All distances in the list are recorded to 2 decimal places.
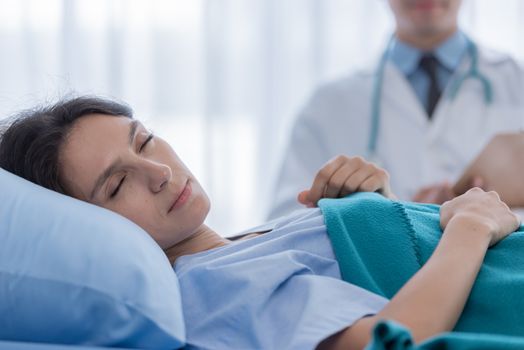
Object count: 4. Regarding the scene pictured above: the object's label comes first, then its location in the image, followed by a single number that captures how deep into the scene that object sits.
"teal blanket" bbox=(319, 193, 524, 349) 1.39
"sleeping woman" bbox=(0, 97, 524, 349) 1.36
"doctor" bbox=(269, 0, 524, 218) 2.51
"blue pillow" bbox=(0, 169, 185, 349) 1.35
